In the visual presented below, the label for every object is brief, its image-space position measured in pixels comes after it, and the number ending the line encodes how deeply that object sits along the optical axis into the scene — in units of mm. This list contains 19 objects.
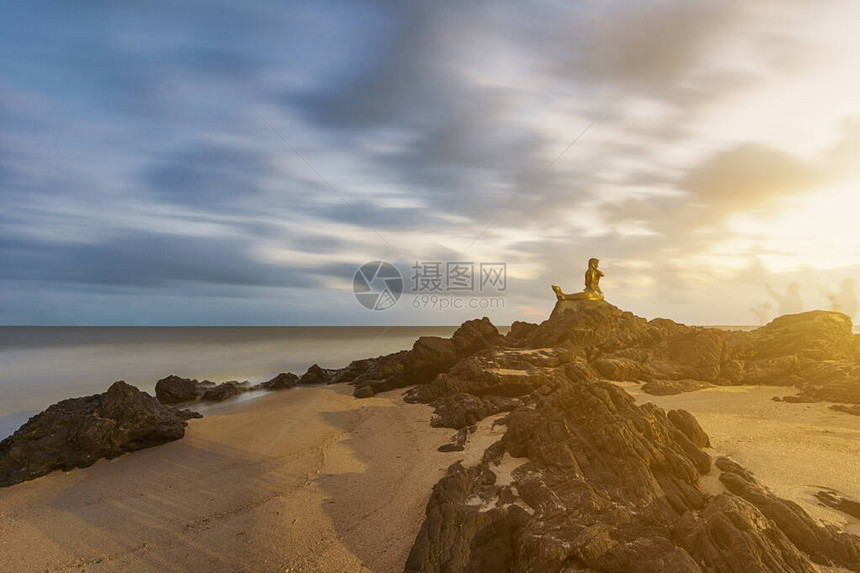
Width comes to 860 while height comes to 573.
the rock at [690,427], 10570
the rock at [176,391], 24984
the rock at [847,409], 13172
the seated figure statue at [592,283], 23984
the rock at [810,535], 6398
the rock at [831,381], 14398
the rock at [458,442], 12188
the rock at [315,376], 31403
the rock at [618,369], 18781
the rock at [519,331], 26812
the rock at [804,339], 18641
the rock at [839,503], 7702
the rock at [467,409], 14711
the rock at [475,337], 25297
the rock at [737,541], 5844
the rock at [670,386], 17266
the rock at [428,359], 23516
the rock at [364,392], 21875
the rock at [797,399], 14812
